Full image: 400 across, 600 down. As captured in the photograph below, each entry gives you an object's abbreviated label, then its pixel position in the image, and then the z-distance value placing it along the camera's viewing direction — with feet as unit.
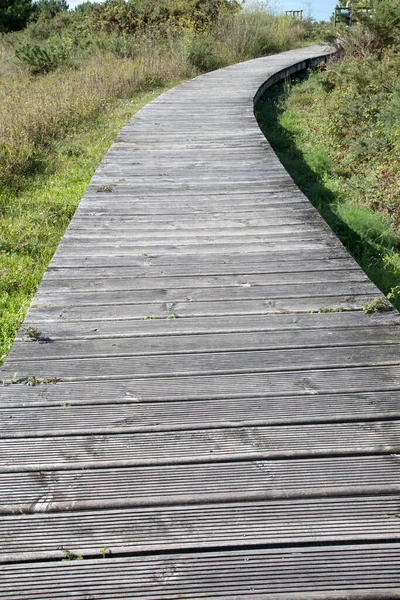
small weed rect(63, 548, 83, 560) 4.48
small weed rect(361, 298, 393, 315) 8.27
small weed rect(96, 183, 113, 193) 14.67
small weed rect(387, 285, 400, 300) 12.65
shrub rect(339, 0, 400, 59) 32.22
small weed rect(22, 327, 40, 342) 7.72
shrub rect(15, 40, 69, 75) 44.86
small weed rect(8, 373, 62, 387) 6.72
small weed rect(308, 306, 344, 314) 8.38
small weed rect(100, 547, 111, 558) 4.49
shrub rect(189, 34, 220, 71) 43.65
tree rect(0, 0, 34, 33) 85.12
